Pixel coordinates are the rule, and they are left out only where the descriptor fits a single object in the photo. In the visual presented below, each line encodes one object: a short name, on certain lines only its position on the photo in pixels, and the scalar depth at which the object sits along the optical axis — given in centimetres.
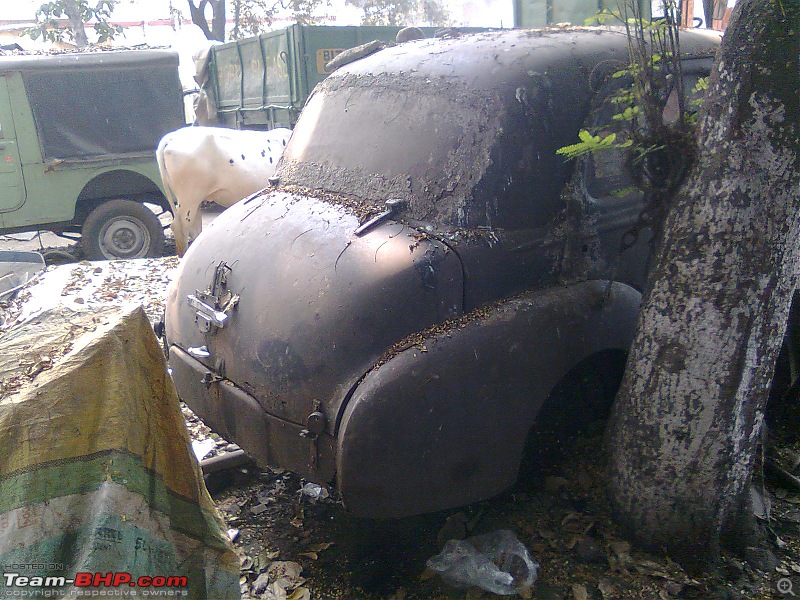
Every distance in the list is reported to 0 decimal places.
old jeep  835
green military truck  965
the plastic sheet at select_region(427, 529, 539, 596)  277
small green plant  273
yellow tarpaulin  179
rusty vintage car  262
